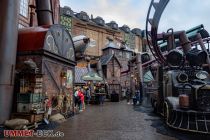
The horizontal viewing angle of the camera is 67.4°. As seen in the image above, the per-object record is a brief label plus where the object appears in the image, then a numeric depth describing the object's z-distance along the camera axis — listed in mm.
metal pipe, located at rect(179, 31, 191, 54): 11990
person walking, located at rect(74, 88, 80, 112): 11471
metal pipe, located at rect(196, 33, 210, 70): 15042
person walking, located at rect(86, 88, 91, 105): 17284
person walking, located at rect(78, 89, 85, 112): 11578
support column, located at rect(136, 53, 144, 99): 15997
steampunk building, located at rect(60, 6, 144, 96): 28175
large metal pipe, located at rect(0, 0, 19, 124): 6649
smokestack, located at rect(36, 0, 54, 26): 9575
